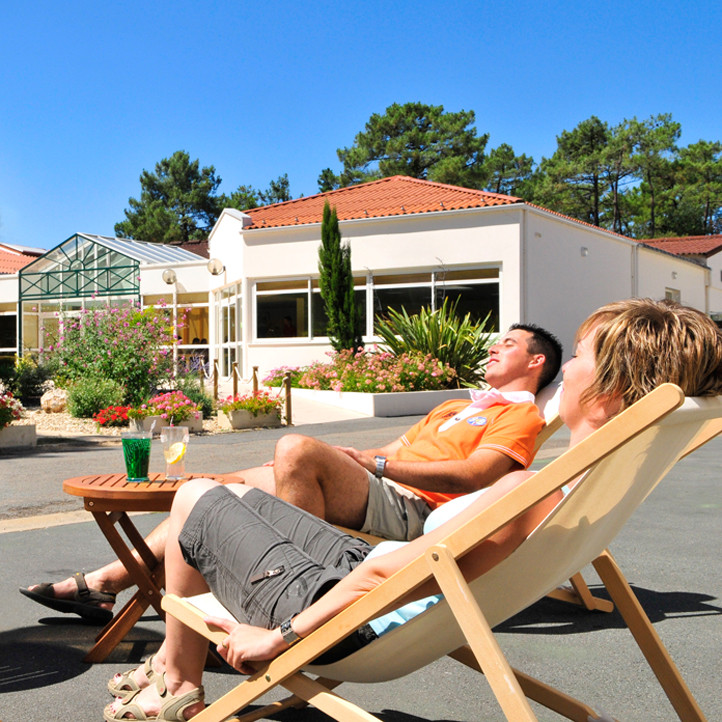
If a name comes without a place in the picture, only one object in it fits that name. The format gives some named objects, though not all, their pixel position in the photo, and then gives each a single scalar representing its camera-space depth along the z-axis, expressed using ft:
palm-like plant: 55.88
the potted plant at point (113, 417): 40.91
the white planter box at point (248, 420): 41.75
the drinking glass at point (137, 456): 10.42
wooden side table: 9.47
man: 9.62
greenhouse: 83.35
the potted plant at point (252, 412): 41.88
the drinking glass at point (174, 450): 10.63
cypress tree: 65.00
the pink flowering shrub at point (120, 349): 47.93
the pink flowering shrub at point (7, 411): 34.40
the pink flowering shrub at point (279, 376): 59.75
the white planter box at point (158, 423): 38.75
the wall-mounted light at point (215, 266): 77.71
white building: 65.16
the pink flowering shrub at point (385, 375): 51.62
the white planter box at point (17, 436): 35.06
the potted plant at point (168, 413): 39.06
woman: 5.74
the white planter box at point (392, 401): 49.32
